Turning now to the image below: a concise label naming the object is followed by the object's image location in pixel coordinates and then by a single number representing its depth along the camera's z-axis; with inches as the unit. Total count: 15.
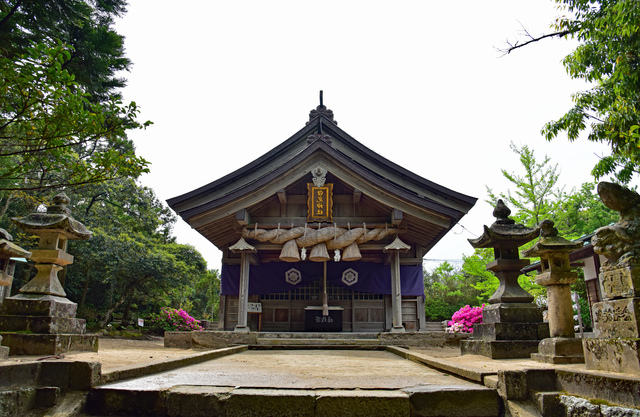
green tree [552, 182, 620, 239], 809.2
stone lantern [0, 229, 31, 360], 209.5
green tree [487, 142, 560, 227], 753.0
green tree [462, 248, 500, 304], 703.1
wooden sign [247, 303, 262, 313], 471.0
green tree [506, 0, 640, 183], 307.6
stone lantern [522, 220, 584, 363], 200.5
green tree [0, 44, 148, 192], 155.0
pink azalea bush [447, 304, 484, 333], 485.9
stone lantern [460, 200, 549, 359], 225.9
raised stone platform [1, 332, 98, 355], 194.9
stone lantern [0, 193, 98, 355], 196.5
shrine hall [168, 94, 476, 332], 442.9
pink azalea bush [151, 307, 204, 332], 615.8
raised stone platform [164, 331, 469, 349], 375.6
